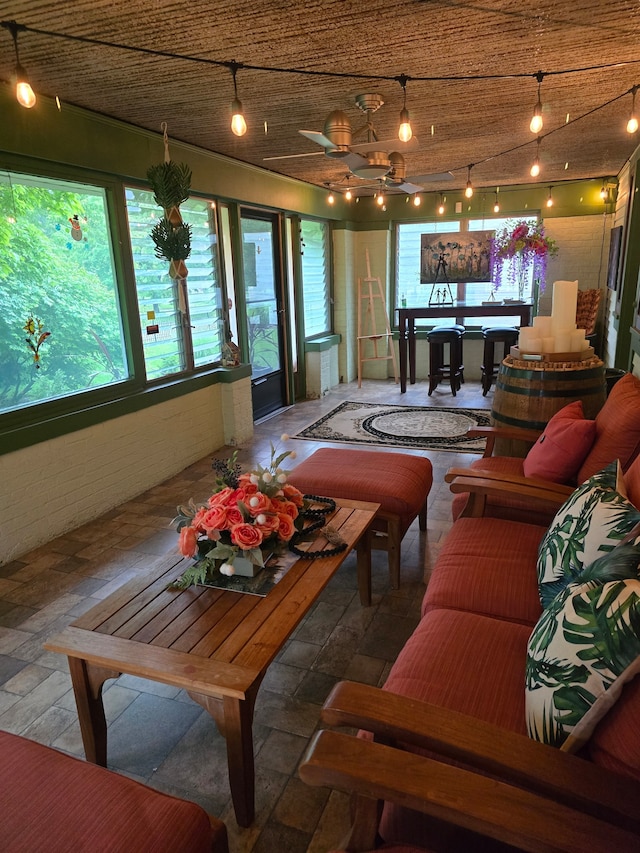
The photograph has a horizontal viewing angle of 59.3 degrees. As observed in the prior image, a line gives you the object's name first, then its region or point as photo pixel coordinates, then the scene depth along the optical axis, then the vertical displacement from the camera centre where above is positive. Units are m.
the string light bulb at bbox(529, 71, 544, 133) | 2.58 +0.71
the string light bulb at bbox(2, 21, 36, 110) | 2.15 +0.78
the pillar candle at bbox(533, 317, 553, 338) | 3.24 -0.27
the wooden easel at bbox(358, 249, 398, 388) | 7.54 -0.40
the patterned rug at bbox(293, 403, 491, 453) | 4.85 -1.32
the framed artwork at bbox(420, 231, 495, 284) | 7.39 +0.33
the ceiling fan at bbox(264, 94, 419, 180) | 2.95 +0.75
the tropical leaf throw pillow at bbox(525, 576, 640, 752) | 1.01 -0.71
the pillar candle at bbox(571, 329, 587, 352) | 3.16 -0.35
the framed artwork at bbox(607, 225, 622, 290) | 5.51 +0.20
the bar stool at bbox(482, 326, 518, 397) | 6.31 -0.68
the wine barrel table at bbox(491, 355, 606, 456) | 2.95 -0.58
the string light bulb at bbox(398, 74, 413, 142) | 2.64 +0.71
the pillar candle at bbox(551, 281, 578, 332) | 3.21 -0.15
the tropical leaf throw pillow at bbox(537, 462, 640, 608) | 1.42 -0.67
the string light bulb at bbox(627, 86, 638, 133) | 2.59 +0.67
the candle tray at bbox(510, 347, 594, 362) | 3.05 -0.41
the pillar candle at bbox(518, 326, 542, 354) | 3.15 -0.34
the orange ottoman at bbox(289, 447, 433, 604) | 2.63 -0.94
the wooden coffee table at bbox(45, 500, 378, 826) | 1.45 -0.94
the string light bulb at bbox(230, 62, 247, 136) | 2.40 +0.70
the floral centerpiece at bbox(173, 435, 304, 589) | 1.78 -0.74
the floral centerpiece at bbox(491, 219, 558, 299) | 6.66 +0.33
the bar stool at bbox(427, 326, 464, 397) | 6.45 -0.84
